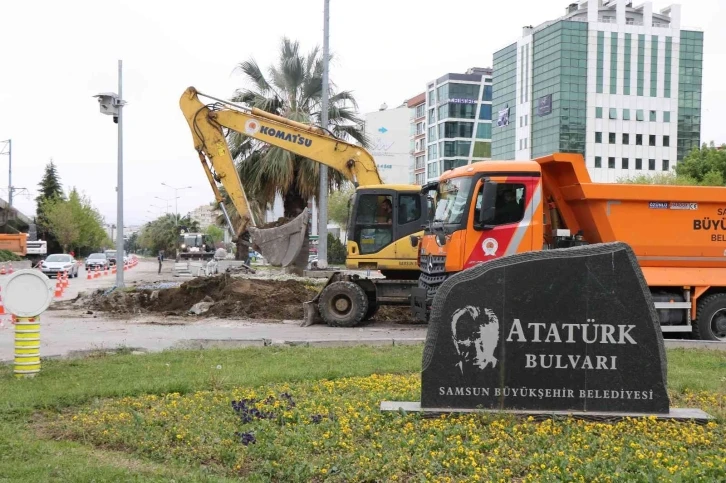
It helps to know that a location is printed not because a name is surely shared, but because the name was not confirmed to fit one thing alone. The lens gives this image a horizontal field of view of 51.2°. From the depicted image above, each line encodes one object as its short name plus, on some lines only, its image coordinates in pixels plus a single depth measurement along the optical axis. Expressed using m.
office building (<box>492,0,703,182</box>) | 89.38
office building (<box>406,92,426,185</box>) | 120.75
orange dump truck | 13.71
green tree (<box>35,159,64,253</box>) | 81.88
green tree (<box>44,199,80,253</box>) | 78.88
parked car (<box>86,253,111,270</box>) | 54.73
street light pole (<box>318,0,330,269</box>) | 25.11
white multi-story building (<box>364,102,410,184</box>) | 128.50
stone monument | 7.05
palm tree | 27.31
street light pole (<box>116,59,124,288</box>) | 26.34
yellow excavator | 16.89
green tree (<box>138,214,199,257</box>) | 112.19
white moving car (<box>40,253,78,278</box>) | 42.84
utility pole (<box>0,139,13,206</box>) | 72.30
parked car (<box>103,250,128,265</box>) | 67.34
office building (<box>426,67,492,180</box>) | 108.75
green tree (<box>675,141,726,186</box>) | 48.19
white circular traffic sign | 9.72
